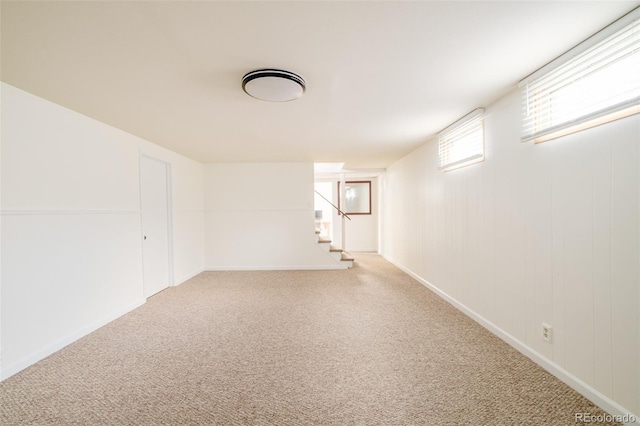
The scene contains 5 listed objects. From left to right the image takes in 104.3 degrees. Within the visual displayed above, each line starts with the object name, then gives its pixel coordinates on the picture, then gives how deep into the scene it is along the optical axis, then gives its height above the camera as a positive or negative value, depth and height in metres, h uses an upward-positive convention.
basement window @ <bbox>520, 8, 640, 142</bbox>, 1.33 +0.75
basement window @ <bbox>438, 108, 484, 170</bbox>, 2.59 +0.76
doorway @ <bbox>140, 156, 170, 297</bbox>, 3.48 -0.18
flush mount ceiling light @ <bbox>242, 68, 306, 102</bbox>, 1.74 +0.91
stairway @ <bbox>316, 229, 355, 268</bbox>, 5.27 -0.96
